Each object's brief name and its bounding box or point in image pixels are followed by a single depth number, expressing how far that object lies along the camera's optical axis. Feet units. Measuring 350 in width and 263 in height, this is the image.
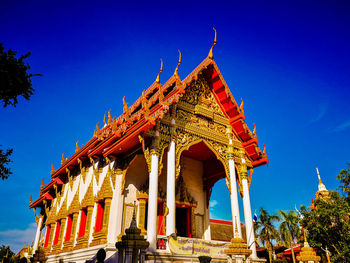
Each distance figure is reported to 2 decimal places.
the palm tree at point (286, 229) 84.87
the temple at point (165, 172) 29.12
